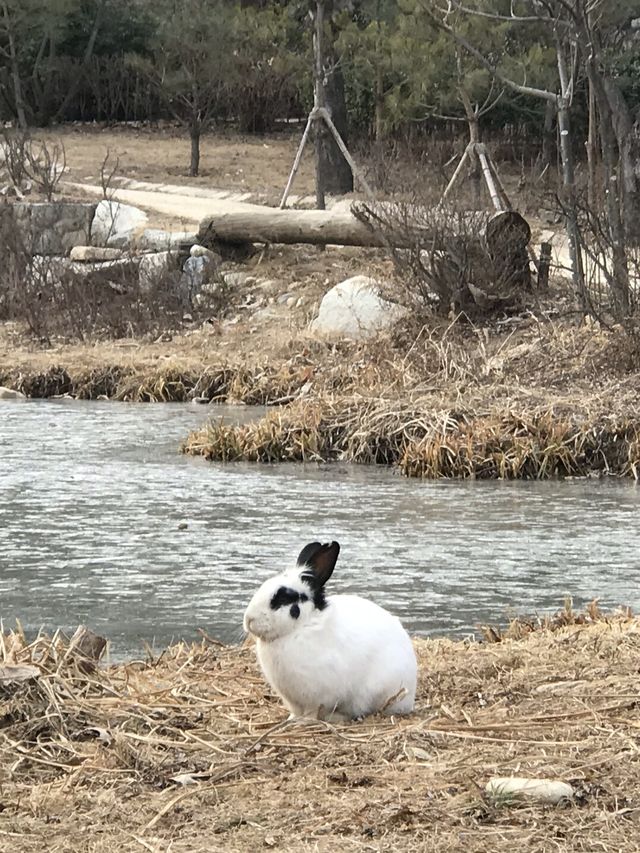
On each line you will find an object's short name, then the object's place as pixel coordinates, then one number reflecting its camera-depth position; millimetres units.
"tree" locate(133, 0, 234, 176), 40625
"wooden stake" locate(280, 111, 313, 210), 27641
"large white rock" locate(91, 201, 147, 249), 27844
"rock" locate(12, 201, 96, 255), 28625
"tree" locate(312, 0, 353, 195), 34938
